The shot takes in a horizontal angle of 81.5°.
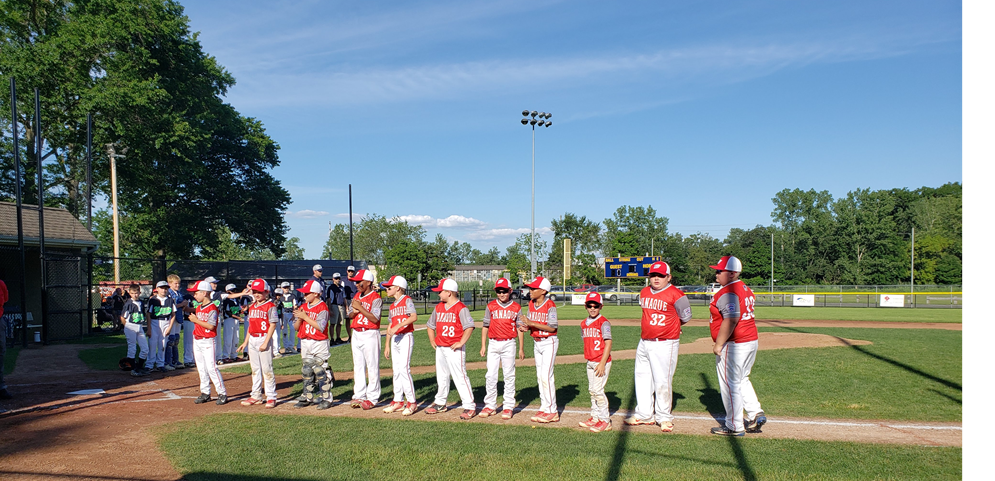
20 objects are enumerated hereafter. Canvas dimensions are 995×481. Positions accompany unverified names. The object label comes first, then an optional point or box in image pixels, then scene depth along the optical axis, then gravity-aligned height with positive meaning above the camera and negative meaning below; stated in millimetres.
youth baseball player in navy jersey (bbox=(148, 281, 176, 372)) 12320 -1921
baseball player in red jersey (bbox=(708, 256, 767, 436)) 7047 -1410
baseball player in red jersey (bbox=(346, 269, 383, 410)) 8844 -1741
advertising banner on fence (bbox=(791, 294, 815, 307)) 42312 -5281
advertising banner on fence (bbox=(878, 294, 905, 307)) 40250 -5101
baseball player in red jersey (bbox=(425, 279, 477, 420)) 8406 -1549
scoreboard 44219 -2891
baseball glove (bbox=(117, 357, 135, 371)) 12922 -2963
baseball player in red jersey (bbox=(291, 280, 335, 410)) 9023 -1735
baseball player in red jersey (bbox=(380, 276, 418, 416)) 8672 -1765
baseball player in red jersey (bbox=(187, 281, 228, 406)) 9250 -1725
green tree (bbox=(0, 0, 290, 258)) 27625 +6200
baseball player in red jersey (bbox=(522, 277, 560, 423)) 7910 -1624
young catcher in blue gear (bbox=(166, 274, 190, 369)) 12728 -2316
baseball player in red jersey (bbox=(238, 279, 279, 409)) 9117 -1634
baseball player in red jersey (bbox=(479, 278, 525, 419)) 8266 -1572
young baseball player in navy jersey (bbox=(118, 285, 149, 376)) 12570 -2109
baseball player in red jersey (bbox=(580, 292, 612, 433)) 7504 -1709
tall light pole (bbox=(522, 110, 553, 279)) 34438 +6782
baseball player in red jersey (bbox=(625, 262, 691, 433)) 7434 -1437
